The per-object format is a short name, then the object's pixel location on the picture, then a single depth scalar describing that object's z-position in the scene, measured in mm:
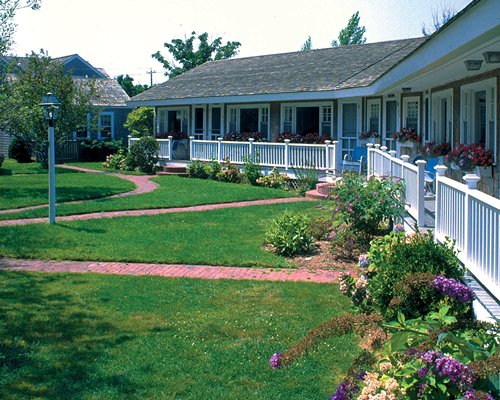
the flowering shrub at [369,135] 21308
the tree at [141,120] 40156
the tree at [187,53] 52062
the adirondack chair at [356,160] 20266
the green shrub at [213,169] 24016
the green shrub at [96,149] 36062
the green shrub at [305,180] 19953
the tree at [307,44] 81188
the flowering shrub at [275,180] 21438
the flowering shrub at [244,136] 25109
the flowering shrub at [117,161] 29577
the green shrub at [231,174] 23312
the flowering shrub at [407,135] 18547
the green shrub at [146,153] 27234
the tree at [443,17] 54225
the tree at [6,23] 20266
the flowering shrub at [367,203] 10586
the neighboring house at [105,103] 40469
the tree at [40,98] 28125
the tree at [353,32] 72312
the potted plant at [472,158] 11680
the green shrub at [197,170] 24736
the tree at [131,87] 64500
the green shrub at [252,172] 22391
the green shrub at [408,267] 6195
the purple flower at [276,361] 4559
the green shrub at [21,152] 34719
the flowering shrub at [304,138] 22625
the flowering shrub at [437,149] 15164
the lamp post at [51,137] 13695
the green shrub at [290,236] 10875
